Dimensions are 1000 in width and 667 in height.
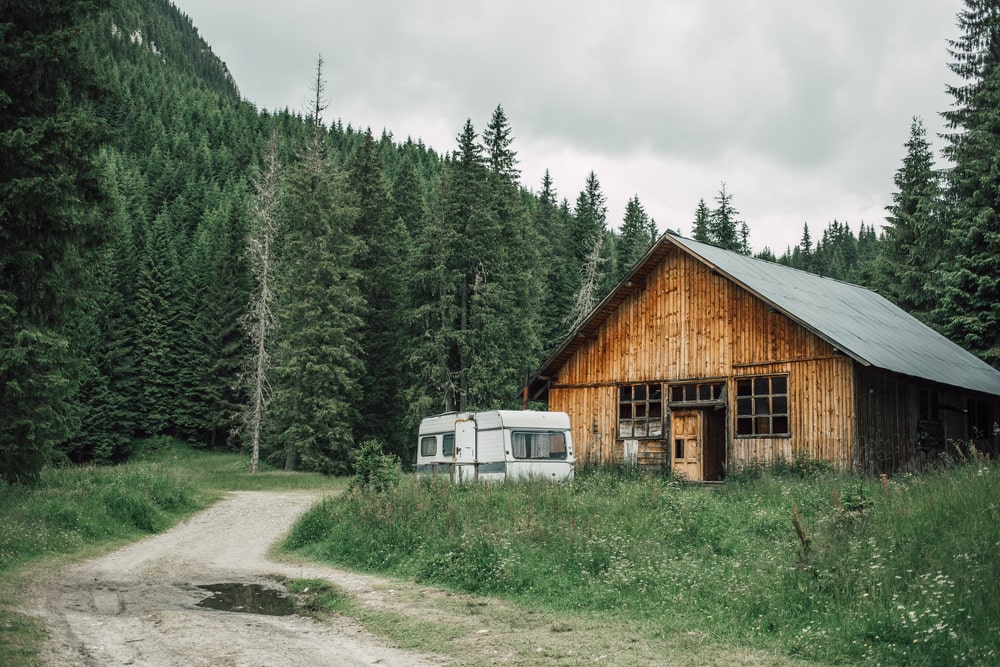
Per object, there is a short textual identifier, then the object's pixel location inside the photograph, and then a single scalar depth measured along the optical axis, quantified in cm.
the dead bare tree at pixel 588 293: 5319
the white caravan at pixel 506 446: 2136
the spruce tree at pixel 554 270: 6431
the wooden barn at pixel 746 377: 2162
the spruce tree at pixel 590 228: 7114
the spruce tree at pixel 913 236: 3503
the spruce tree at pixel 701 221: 7594
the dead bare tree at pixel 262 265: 4084
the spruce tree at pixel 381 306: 4697
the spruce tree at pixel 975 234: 3031
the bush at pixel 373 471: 1861
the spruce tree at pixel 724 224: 6231
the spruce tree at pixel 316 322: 4084
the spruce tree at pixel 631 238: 7288
